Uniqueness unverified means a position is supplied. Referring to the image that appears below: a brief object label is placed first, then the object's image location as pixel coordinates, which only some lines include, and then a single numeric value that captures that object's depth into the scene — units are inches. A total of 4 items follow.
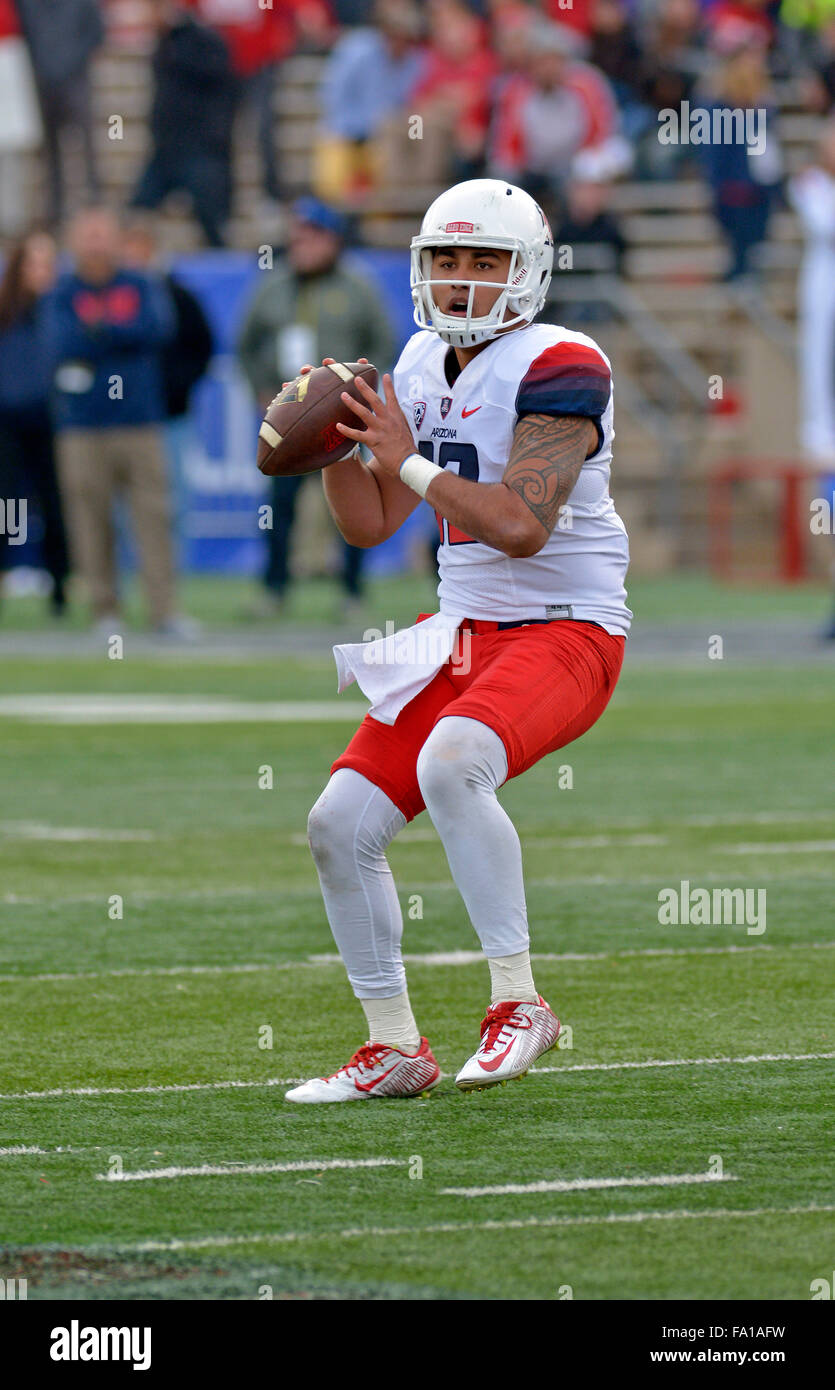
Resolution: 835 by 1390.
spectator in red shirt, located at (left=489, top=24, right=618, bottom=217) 847.7
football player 209.8
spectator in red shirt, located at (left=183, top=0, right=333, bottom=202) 923.4
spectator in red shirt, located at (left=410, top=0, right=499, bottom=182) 890.7
